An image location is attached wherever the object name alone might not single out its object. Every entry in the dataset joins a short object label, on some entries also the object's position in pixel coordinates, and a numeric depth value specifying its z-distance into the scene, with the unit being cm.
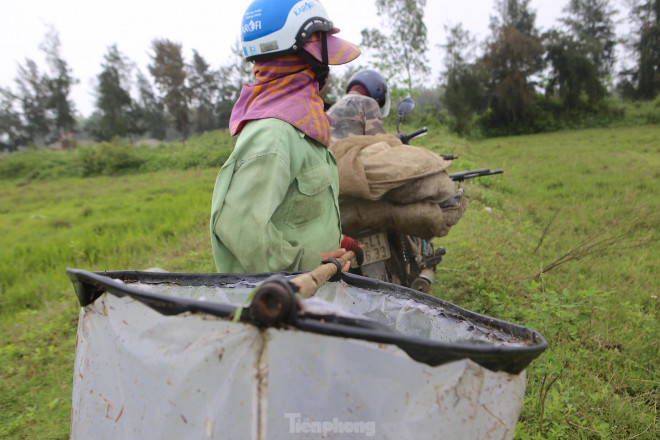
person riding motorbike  301
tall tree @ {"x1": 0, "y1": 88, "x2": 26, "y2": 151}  2989
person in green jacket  130
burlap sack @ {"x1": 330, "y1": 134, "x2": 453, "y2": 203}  216
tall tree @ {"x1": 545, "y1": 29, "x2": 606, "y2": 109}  2283
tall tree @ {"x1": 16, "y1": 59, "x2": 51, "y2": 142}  2927
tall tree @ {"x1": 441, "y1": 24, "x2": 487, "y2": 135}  2314
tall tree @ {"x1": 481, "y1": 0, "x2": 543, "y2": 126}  2339
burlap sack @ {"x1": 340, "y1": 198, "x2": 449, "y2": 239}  233
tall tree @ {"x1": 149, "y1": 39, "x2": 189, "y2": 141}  2797
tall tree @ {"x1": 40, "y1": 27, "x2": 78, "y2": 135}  2908
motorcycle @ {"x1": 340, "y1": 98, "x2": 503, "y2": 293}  256
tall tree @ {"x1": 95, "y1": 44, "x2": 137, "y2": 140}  2886
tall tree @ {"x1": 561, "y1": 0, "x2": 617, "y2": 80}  2797
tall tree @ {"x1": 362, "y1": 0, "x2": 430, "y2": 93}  2323
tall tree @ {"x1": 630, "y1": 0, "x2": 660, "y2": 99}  2484
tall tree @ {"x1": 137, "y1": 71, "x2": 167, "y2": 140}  3603
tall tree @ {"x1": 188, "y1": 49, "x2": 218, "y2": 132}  3157
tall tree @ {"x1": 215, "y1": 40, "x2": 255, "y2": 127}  3084
